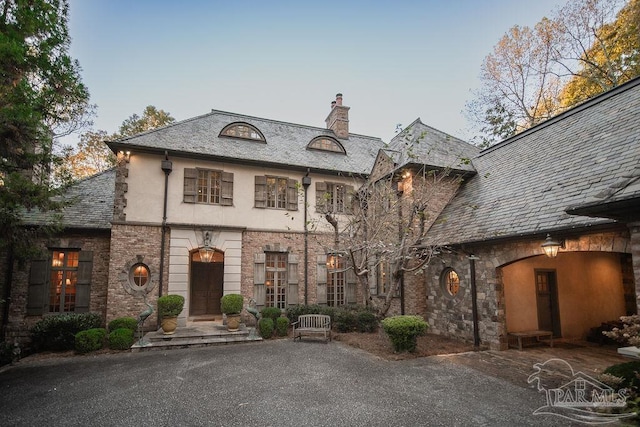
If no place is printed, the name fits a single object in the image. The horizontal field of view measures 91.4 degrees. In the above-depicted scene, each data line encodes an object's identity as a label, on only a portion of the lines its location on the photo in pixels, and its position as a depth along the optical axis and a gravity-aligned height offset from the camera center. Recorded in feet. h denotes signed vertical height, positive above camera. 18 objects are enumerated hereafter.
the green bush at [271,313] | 37.37 -6.62
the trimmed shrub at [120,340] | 29.50 -7.68
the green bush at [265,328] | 34.35 -7.71
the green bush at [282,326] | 35.40 -7.74
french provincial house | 27.35 +2.90
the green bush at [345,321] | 36.68 -7.55
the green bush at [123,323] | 32.01 -6.68
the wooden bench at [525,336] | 28.22 -7.43
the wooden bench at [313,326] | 32.97 -7.55
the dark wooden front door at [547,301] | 33.32 -4.87
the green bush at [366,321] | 36.94 -7.66
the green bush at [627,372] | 15.22 -5.95
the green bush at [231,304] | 34.35 -5.07
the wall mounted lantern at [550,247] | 22.33 +0.61
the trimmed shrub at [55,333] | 30.35 -7.17
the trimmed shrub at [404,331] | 26.58 -6.30
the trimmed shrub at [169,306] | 31.89 -4.88
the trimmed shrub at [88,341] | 28.78 -7.59
